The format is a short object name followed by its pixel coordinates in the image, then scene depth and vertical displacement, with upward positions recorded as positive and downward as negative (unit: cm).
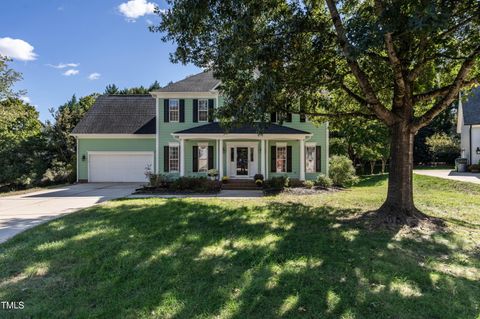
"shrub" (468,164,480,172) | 2078 -70
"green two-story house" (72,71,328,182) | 1634 +97
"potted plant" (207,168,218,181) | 1567 -82
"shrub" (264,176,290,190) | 1450 -125
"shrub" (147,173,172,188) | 1433 -110
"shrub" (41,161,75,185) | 1984 -116
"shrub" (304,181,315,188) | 1494 -136
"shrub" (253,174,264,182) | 1563 -100
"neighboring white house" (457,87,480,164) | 2270 +262
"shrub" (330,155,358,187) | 1684 -80
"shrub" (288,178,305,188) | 1514 -132
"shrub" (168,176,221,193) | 1384 -127
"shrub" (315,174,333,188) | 1535 -128
